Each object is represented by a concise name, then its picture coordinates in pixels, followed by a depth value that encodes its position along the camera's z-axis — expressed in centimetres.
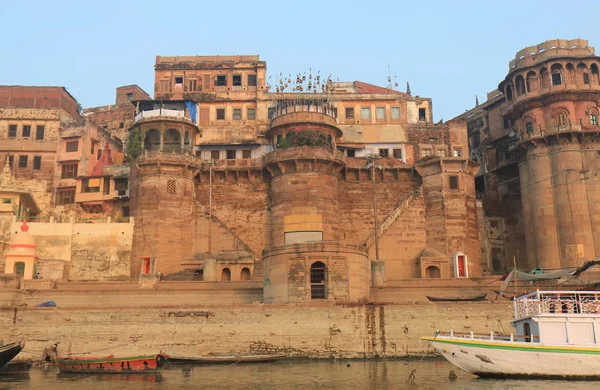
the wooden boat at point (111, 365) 2848
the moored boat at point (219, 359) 3025
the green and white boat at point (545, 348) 2434
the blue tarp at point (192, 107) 5469
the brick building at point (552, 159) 4602
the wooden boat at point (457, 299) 3461
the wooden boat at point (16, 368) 2929
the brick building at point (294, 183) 4634
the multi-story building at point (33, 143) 5384
